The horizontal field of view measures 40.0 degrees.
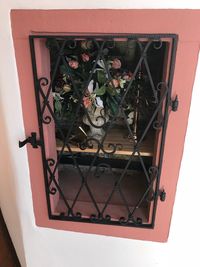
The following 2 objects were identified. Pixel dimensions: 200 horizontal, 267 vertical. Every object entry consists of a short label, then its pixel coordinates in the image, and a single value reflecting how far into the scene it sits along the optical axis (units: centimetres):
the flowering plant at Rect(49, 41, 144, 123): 98
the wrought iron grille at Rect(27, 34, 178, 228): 90
